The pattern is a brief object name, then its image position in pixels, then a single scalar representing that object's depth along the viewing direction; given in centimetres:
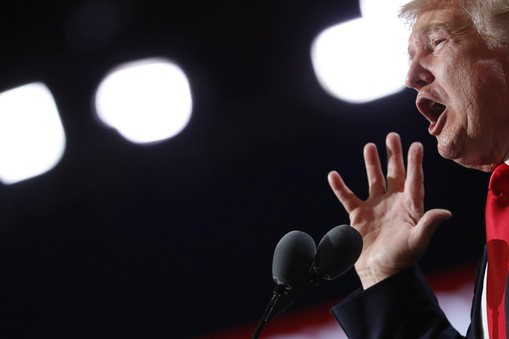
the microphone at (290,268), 540
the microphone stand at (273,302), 539
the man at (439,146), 547
